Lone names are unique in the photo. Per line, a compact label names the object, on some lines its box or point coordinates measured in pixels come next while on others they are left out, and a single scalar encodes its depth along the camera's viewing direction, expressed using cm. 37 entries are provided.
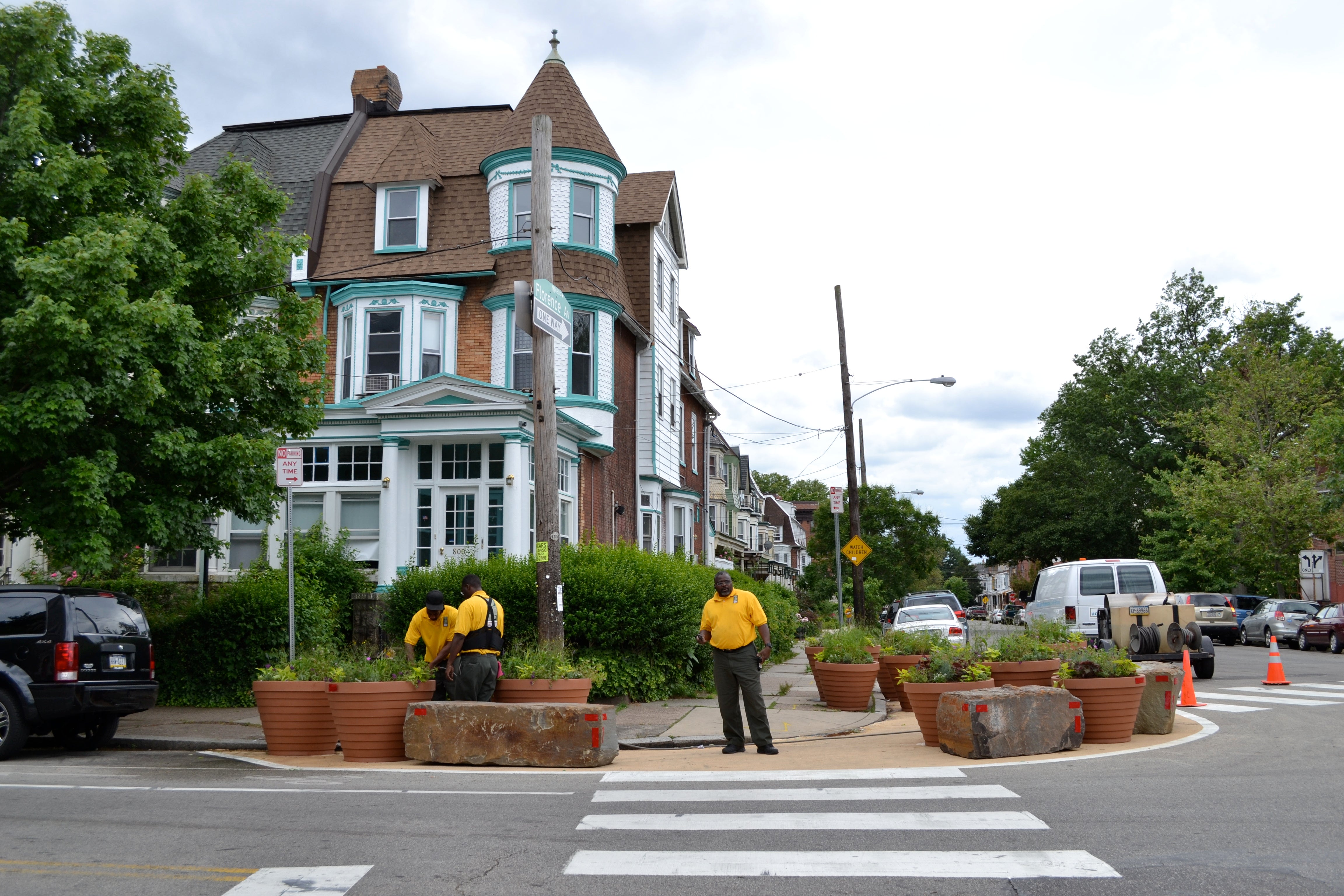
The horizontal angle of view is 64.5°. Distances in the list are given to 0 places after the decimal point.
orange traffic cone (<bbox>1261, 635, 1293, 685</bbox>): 1742
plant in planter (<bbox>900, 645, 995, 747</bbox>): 1070
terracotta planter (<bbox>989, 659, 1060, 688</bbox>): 1155
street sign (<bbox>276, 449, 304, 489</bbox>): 1246
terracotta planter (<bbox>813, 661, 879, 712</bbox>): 1381
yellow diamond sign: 2530
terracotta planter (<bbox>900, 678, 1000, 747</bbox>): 1063
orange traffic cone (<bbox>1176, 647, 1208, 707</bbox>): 1430
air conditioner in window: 2158
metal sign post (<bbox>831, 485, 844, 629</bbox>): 2350
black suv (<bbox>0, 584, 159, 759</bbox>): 1061
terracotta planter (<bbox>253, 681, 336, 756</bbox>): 1068
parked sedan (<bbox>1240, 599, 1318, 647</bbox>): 3095
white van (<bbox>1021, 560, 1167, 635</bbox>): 1980
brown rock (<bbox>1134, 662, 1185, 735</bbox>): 1109
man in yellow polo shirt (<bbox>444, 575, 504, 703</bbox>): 1052
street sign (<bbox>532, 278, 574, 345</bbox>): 1159
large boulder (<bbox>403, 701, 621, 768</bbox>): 973
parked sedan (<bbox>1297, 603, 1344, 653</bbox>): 2830
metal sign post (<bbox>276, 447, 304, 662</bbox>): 1245
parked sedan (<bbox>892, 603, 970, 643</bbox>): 2045
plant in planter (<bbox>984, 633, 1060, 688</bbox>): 1157
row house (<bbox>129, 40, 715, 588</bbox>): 1847
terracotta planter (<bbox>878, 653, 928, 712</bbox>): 1391
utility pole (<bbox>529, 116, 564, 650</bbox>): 1198
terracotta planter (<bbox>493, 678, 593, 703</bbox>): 1091
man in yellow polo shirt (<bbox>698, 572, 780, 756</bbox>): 1047
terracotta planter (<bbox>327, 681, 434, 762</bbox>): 1014
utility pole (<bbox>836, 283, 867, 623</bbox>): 2580
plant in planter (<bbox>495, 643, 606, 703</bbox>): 1091
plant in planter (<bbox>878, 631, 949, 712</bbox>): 1335
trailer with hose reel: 1758
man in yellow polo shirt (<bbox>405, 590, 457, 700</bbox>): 1096
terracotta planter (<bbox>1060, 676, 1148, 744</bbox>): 1052
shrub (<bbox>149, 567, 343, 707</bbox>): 1456
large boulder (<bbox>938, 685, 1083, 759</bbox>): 965
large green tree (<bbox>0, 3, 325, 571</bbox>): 1088
